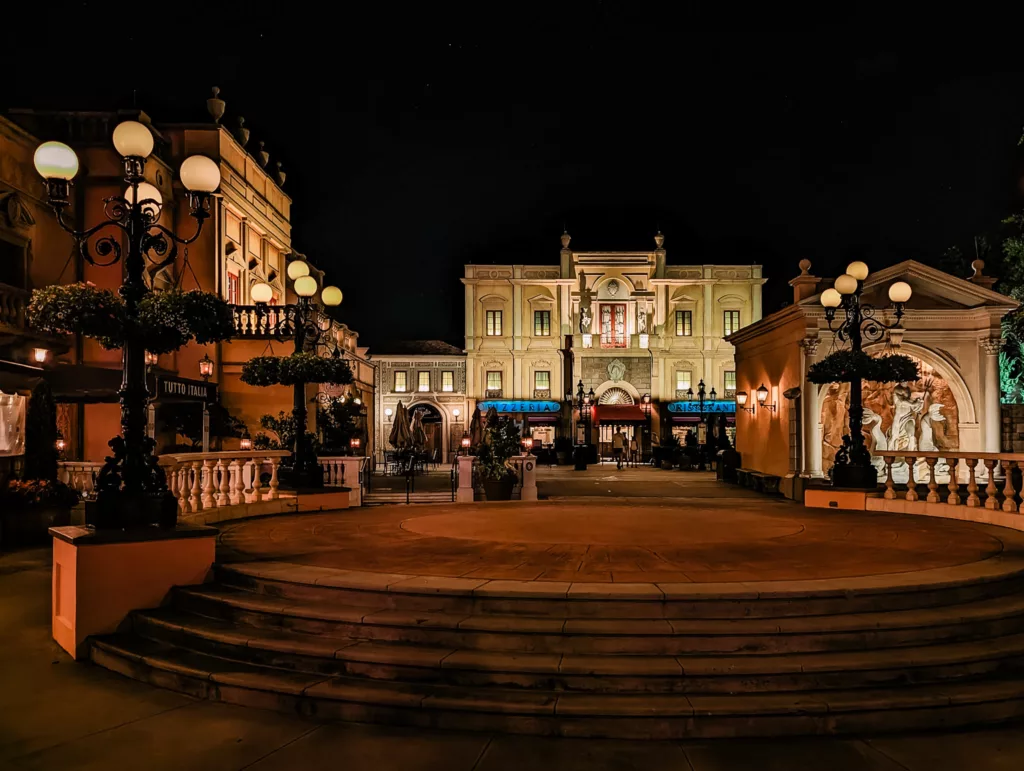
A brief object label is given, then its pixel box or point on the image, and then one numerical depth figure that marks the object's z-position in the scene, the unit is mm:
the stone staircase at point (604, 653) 5172
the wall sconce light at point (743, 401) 25469
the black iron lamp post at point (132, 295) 7324
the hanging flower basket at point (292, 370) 12781
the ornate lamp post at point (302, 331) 13180
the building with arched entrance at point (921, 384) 21312
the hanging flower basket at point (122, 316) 7301
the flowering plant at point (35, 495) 12719
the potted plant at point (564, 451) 41938
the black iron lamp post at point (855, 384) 13867
